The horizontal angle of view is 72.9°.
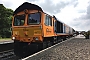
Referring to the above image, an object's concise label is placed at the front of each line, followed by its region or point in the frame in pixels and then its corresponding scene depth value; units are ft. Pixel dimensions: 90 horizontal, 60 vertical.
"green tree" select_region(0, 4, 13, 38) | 50.87
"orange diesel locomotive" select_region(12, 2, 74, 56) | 14.05
